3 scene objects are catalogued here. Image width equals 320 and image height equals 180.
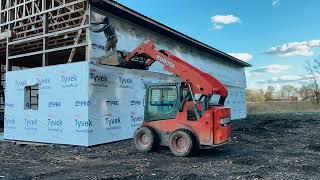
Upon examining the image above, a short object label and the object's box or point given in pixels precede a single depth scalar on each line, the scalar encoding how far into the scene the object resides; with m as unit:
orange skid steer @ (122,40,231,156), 9.95
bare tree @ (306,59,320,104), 57.85
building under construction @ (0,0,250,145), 13.11
